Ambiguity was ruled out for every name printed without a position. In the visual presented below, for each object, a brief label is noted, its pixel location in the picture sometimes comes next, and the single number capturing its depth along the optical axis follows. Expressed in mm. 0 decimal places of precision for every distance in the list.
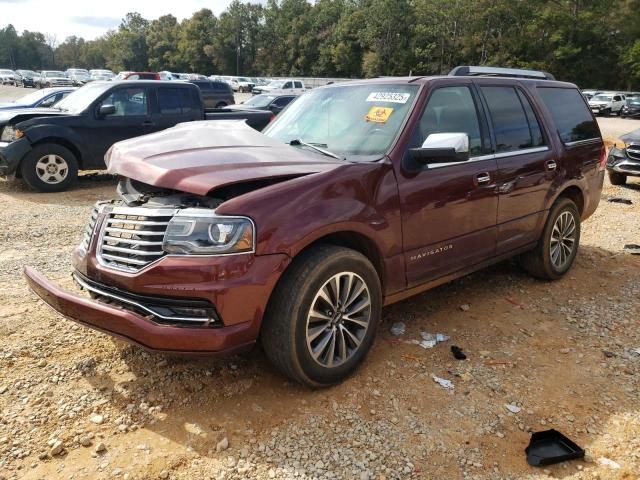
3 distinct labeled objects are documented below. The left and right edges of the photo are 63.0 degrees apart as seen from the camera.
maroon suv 2699
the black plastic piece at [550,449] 2688
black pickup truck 8633
